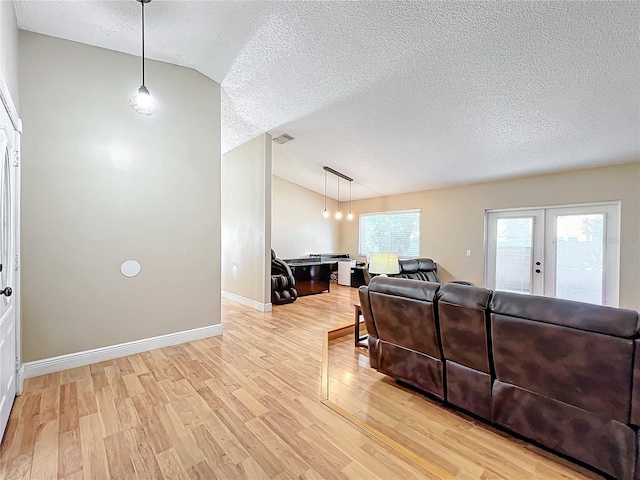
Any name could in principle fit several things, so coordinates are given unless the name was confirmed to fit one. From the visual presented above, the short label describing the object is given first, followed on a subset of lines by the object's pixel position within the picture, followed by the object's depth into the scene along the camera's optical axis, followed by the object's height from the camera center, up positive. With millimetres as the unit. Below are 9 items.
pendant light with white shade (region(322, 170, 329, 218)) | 7244 +1282
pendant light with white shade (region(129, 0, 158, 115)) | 2516 +1187
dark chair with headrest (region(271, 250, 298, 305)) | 5430 -920
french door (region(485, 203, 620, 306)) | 4551 -229
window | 7184 +121
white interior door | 1886 -209
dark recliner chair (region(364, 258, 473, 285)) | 5480 -647
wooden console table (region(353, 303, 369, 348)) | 3469 -1171
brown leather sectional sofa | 1450 -760
